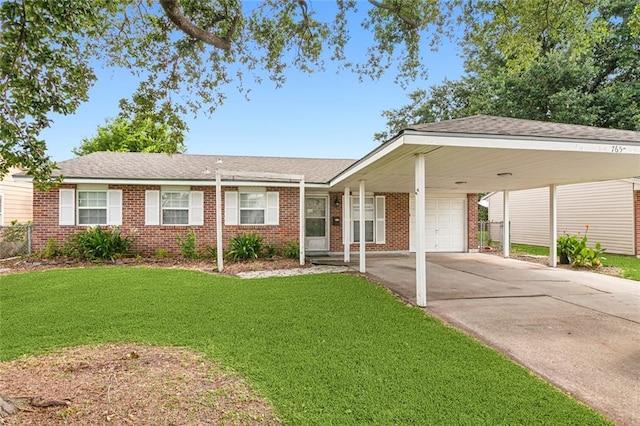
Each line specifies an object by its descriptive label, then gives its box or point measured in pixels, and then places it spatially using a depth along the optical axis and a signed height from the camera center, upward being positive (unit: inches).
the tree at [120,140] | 1082.1 +254.4
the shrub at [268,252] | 460.7 -44.5
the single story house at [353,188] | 210.1 +41.9
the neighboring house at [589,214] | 521.3 +8.1
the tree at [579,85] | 641.0 +273.8
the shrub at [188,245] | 452.4 -33.9
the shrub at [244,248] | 429.1 -36.3
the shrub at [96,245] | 417.7 -31.2
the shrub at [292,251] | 459.2 -42.9
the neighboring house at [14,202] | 563.8 +31.4
